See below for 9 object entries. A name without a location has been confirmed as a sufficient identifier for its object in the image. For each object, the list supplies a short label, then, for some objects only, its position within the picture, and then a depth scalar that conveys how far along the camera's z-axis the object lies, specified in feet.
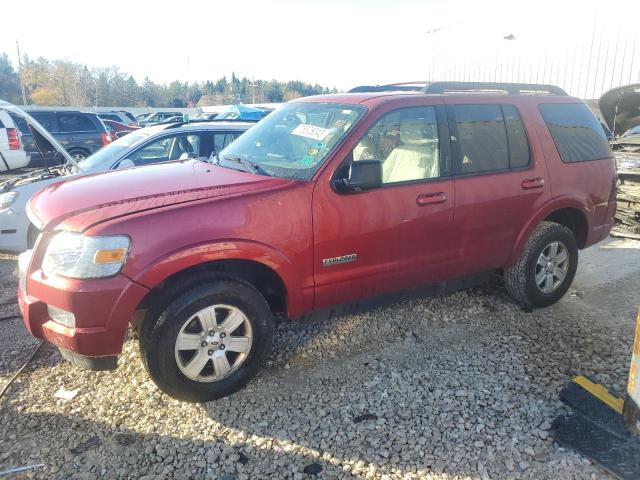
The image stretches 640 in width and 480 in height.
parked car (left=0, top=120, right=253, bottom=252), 18.13
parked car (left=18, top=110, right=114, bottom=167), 43.83
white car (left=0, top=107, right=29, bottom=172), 26.96
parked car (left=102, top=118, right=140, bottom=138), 63.77
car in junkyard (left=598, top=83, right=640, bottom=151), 28.83
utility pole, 177.01
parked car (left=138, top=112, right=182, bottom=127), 94.22
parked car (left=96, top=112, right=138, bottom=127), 75.31
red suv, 9.07
